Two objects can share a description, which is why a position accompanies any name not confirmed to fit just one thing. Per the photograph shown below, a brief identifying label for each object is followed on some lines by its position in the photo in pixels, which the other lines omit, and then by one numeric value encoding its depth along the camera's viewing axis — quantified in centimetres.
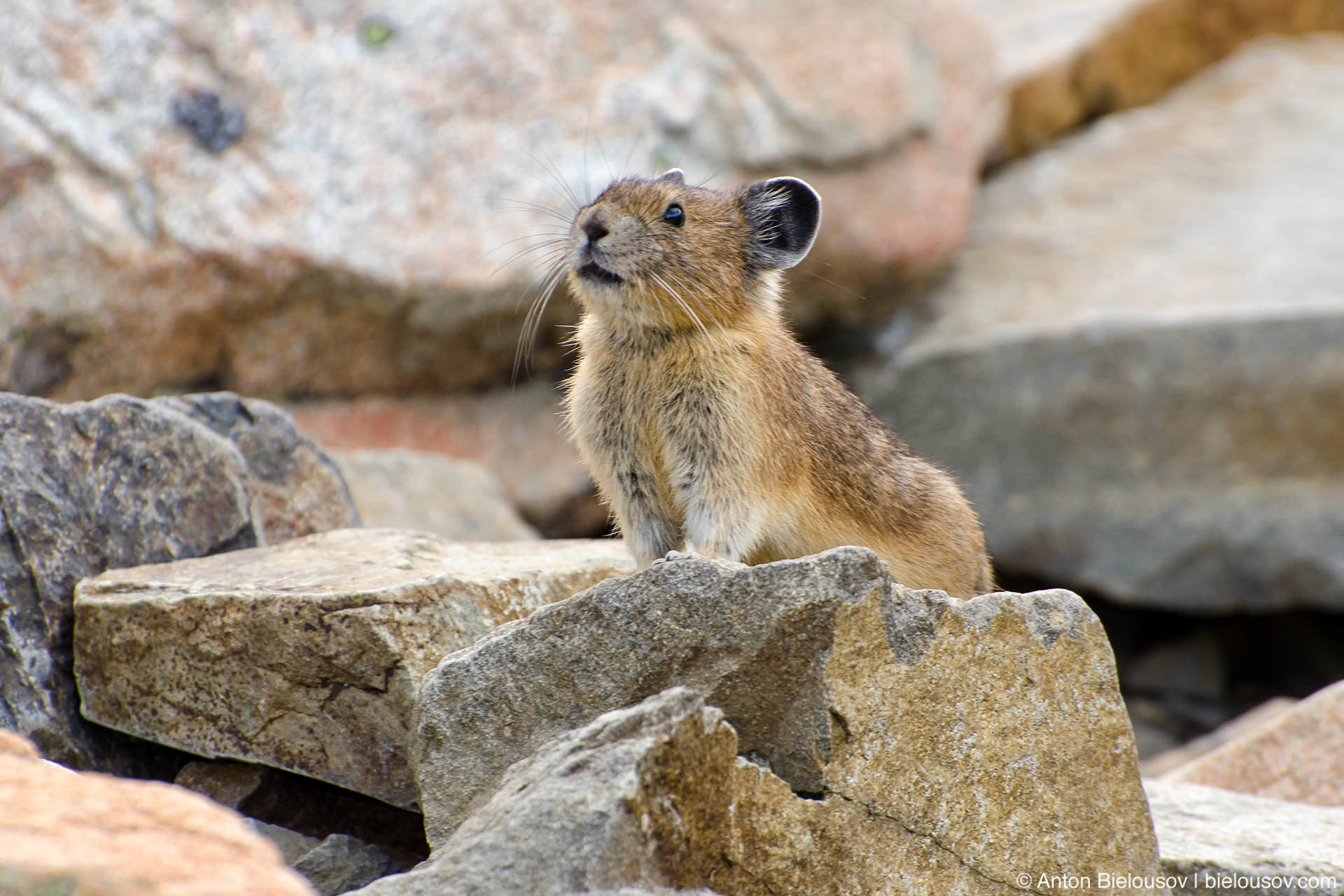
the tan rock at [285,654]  1085
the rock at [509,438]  2422
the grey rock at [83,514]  1159
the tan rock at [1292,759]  1513
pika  1206
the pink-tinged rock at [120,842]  605
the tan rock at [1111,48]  3144
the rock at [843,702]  927
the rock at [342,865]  1040
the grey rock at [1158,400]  2416
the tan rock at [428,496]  1977
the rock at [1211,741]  1964
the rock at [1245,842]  1095
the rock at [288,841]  1109
